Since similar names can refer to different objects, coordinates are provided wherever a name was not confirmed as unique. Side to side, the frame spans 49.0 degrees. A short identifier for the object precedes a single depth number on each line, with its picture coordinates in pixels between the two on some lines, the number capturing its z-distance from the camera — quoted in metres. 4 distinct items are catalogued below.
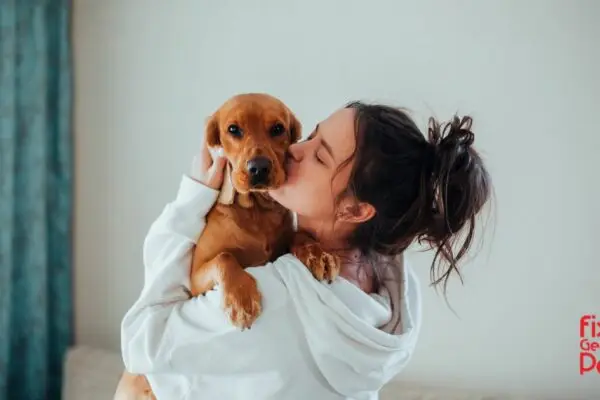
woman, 1.00
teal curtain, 2.28
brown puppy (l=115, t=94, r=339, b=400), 1.07
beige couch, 2.14
